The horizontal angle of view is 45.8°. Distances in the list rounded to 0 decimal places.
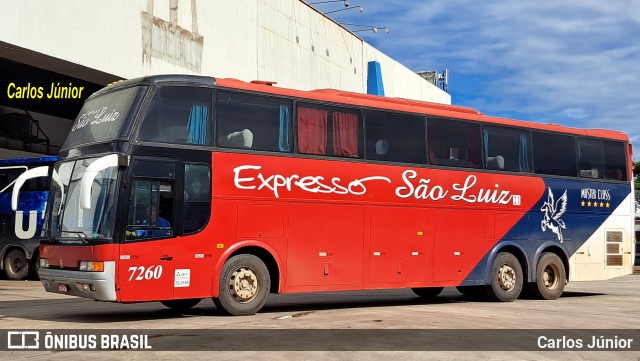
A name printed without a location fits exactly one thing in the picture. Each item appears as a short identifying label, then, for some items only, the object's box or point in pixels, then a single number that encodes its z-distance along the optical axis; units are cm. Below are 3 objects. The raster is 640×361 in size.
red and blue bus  1153
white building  2609
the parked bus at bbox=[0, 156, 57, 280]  2361
